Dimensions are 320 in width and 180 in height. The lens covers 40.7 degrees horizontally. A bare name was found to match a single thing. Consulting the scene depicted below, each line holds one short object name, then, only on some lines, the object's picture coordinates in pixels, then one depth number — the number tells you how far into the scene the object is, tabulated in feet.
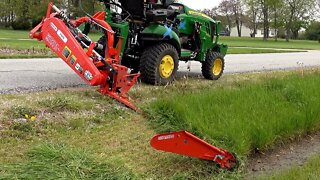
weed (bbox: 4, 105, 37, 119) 16.26
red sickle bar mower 19.03
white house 338.17
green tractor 25.22
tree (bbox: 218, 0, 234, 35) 290.76
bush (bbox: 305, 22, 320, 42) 260.74
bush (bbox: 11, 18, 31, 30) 174.70
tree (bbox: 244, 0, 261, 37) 229.66
